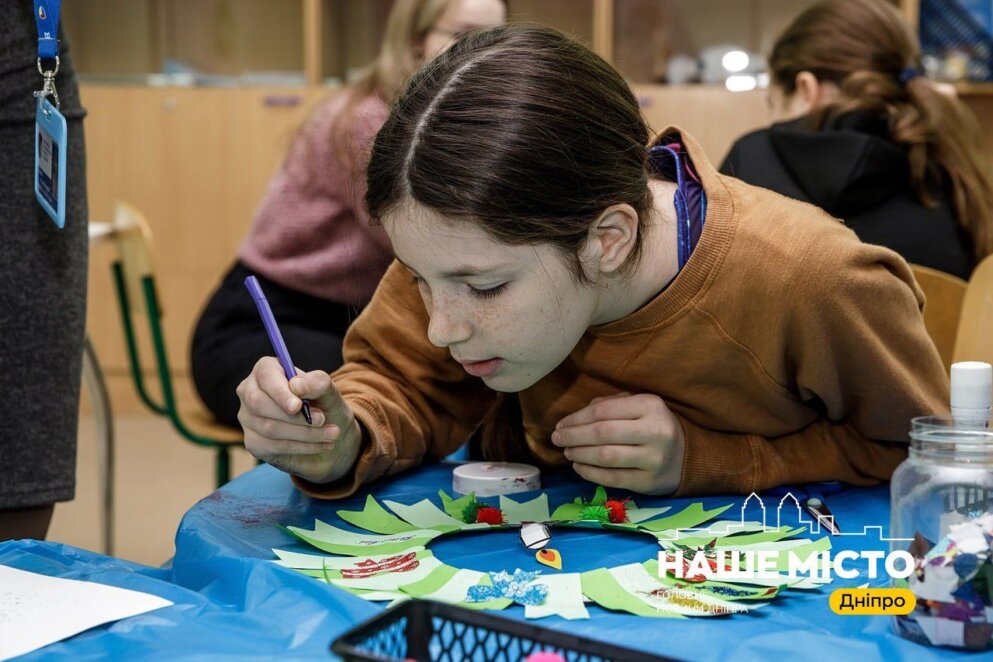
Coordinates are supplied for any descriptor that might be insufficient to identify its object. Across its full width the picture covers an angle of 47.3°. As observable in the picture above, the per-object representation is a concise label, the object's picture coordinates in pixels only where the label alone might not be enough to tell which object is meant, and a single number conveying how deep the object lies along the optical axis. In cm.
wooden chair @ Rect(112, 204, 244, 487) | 209
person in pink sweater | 208
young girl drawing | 92
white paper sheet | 69
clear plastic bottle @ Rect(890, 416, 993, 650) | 64
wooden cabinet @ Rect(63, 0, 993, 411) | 372
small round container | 105
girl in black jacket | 182
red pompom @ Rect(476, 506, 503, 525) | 93
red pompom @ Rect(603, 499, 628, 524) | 94
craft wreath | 74
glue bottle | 73
